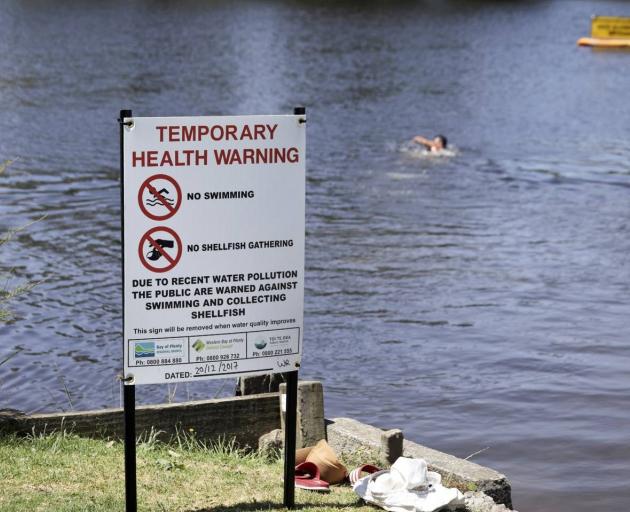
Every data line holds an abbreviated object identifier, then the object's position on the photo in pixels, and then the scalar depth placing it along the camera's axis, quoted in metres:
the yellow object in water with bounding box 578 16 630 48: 87.81
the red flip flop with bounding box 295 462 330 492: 11.78
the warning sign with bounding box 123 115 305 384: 10.13
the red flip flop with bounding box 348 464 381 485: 11.82
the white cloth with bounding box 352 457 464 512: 11.03
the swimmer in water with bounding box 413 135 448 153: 41.75
